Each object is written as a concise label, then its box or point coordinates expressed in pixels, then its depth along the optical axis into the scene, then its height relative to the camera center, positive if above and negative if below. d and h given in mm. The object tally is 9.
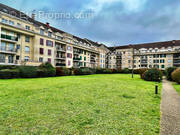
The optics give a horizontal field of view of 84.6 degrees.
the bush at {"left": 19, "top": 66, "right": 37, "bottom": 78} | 19391 -935
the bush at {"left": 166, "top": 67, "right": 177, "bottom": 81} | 18681 -819
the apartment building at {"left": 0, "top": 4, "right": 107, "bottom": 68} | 23391 +6989
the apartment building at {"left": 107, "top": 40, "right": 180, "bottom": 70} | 49375 +6449
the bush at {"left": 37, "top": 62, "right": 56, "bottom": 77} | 21711 -818
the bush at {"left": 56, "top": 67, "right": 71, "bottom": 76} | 25500 -1313
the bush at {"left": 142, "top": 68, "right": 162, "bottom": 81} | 17683 -1433
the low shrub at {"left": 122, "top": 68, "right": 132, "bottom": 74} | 47134 -1982
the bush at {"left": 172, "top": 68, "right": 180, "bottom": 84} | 13863 -1215
